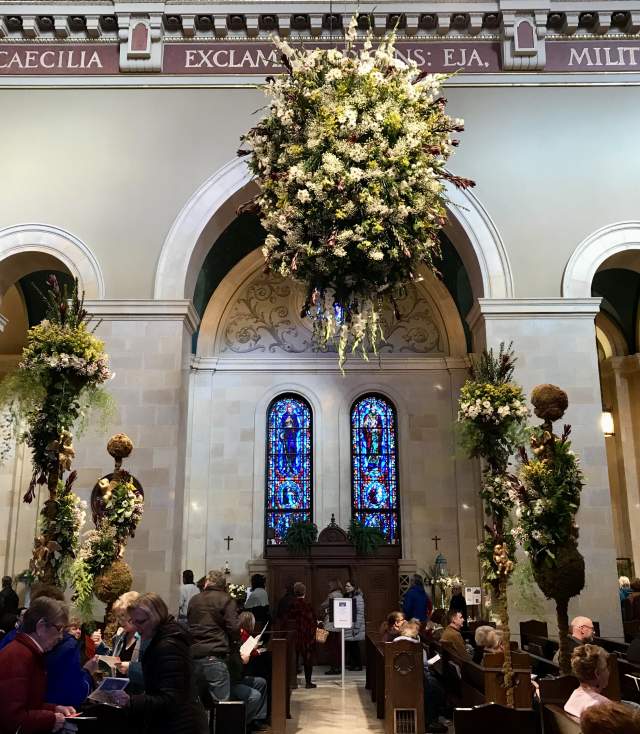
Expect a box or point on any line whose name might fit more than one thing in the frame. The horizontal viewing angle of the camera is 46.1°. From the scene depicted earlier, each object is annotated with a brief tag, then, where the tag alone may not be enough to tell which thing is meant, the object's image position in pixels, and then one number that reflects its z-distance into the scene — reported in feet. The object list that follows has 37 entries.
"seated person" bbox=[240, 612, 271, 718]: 26.86
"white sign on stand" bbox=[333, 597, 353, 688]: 33.45
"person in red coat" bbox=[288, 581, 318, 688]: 34.19
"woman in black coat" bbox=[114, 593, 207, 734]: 11.64
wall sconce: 48.47
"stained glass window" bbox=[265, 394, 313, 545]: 49.11
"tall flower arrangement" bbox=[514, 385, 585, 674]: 20.08
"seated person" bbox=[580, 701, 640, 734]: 7.99
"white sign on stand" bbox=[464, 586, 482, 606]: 35.73
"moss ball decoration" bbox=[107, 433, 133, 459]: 25.70
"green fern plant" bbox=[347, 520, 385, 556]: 46.52
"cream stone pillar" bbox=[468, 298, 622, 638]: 32.01
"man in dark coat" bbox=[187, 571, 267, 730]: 19.83
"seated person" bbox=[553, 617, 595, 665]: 20.44
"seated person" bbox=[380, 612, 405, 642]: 27.55
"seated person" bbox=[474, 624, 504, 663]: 22.18
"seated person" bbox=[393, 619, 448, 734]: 24.50
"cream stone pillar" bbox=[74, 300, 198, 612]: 32.09
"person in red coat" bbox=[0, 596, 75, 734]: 11.50
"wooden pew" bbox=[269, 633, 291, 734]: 24.64
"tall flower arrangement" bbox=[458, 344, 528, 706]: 23.22
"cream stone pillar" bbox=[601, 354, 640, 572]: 46.19
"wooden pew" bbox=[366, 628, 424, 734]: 23.85
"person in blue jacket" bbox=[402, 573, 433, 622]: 35.94
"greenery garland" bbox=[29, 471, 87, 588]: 21.79
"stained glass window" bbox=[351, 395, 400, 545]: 49.39
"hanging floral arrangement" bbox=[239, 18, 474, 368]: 15.65
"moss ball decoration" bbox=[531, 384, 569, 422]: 21.22
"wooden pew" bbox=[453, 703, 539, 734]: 14.66
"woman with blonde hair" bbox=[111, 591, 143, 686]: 14.56
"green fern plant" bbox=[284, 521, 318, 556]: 46.34
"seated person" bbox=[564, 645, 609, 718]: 13.25
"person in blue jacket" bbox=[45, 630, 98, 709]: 13.14
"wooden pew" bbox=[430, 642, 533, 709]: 20.30
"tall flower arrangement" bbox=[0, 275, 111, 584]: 21.95
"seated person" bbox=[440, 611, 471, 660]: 26.14
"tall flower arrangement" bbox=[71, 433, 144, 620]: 24.44
